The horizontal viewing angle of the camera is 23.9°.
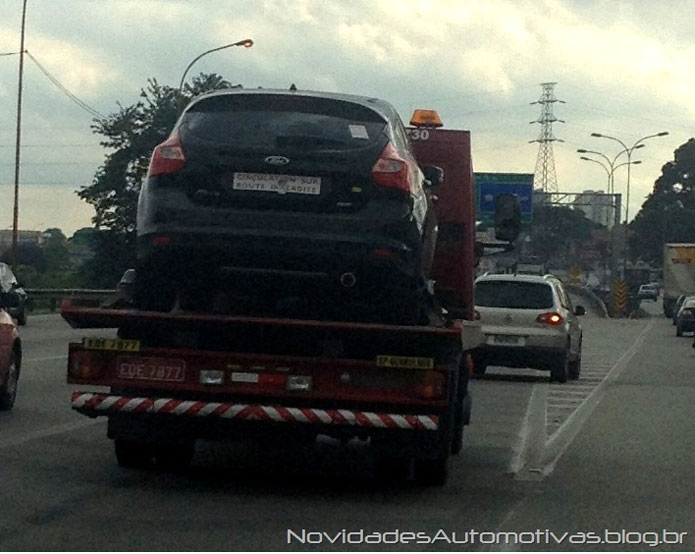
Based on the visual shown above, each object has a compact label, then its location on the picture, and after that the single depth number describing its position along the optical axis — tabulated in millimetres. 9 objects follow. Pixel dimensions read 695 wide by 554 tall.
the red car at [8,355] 16156
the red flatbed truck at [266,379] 10656
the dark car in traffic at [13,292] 16047
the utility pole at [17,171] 55366
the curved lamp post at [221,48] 50562
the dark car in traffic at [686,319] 52469
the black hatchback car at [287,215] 10438
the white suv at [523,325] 25375
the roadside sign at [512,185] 60531
